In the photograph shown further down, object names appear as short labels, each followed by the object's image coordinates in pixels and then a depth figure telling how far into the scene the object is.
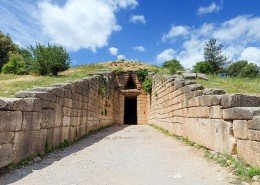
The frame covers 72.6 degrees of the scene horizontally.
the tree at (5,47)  21.92
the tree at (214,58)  18.49
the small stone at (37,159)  3.88
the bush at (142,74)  12.87
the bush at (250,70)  20.04
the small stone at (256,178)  2.88
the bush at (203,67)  15.72
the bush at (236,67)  20.87
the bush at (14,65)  13.93
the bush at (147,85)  12.27
